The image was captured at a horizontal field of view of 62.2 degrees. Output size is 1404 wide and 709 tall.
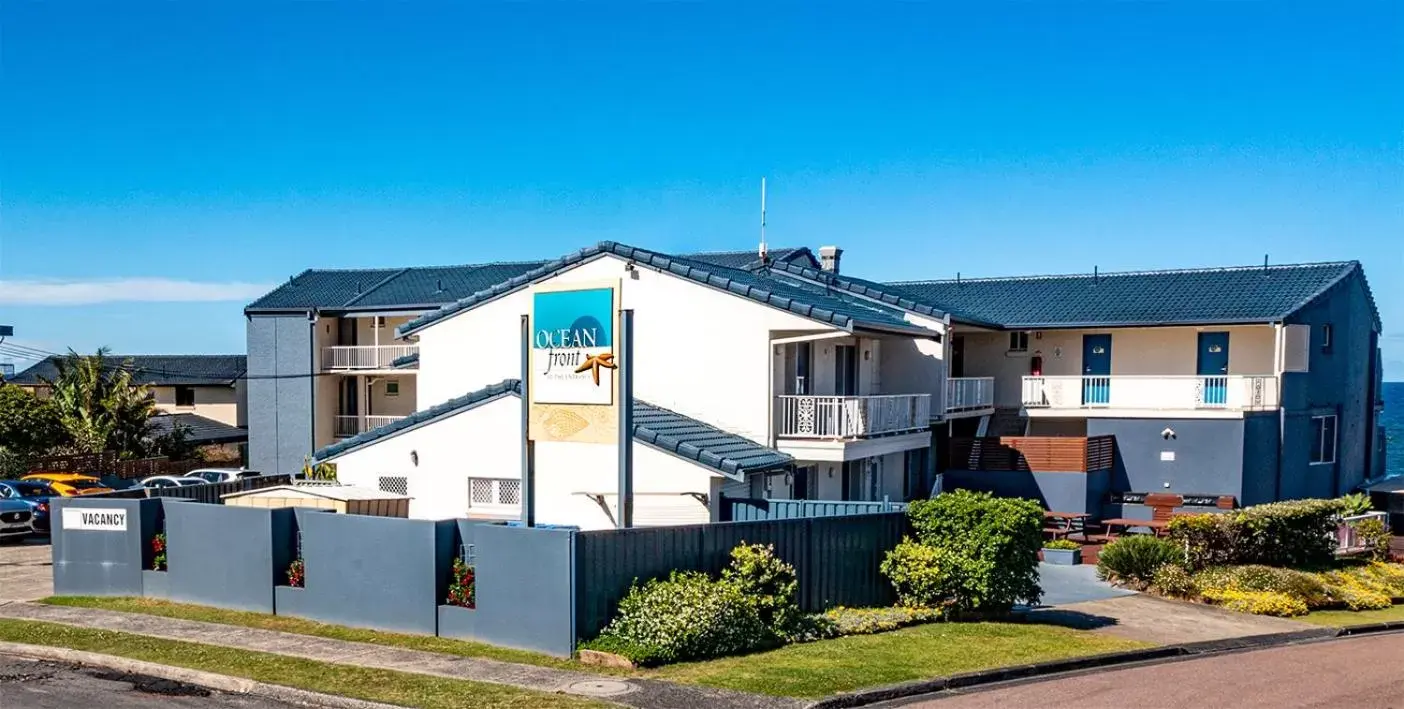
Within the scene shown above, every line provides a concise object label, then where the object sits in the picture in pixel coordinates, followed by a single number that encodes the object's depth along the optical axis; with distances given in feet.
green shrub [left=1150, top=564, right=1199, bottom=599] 64.64
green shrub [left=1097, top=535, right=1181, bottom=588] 67.51
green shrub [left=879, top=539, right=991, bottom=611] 53.72
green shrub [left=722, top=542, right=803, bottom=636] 49.11
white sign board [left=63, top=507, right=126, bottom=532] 60.44
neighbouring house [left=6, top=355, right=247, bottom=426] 156.56
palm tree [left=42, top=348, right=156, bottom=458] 128.36
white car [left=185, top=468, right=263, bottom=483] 106.93
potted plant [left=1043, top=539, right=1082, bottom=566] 74.95
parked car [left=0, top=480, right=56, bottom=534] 85.66
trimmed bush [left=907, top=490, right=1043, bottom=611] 53.36
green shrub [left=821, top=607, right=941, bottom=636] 51.01
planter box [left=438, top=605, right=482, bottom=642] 48.39
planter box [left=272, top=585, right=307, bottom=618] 54.03
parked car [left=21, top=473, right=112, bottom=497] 95.40
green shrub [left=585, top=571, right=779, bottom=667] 44.50
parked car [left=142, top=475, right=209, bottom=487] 101.09
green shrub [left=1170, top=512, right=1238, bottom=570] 68.49
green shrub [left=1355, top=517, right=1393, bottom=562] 80.18
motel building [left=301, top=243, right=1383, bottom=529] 67.72
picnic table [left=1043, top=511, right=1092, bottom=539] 86.94
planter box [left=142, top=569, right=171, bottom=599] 59.11
